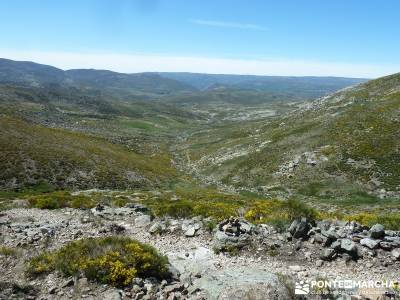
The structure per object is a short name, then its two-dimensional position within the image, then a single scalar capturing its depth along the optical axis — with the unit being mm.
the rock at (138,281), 13437
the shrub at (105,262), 13562
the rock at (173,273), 14266
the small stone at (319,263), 14898
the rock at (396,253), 14922
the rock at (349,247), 15145
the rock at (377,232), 16391
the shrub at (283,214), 18444
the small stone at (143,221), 21238
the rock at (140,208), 24831
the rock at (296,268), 14477
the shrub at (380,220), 19359
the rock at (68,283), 13352
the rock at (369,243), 15547
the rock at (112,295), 12656
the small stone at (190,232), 18609
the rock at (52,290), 13117
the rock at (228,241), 16575
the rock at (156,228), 19528
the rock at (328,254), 15209
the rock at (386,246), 15531
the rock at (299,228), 16906
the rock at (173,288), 13109
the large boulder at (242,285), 12312
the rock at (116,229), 20203
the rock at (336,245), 15555
